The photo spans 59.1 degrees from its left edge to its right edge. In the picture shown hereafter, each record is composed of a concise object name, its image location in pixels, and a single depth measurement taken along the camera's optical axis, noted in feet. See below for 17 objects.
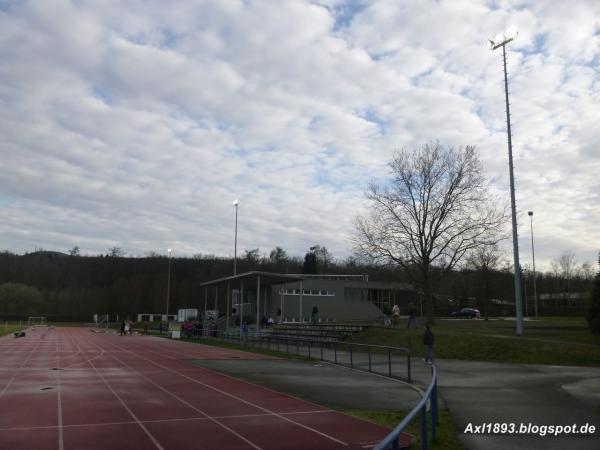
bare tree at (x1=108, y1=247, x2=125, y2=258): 520.83
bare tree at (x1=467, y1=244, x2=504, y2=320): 155.63
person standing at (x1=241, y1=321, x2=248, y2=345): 110.01
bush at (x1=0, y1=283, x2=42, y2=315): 344.69
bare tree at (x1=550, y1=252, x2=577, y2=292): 388.37
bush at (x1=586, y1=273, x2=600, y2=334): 81.82
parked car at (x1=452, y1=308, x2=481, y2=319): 227.34
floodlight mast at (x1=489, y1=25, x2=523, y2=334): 86.48
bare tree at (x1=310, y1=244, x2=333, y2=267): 489.58
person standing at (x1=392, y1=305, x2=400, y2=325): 122.64
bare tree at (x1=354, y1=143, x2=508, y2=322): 118.32
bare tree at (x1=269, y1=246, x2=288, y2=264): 507.71
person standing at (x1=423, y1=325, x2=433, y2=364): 68.74
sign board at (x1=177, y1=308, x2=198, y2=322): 246.80
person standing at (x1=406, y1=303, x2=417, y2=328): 110.32
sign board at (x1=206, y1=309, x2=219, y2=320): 204.58
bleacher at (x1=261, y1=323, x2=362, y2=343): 108.06
